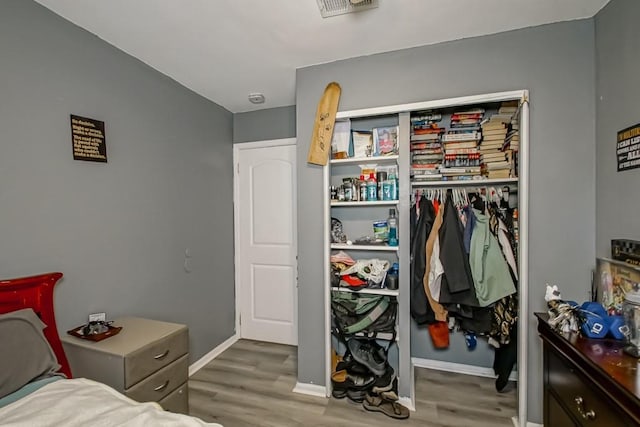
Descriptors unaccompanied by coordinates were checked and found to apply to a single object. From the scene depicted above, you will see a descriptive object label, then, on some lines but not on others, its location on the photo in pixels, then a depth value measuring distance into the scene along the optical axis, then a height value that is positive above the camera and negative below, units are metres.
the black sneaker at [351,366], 2.19 -1.26
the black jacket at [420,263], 2.20 -0.44
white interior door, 3.06 -0.35
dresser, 0.92 -0.68
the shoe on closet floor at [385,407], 1.94 -1.43
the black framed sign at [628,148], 1.35 +0.29
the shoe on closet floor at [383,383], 2.11 -1.34
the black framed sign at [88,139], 1.70 +0.46
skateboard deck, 2.15 +0.65
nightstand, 1.45 -0.83
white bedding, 0.94 -0.72
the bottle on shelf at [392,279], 2.12 -0.54
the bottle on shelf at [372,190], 2.21 +0.15
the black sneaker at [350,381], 2.12 -1.34
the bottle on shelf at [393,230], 2.17 -0.17
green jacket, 2.03 -0.45
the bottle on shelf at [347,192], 2.29 +0.14
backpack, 2.12 -0.82
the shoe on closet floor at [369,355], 2.16 -1.17
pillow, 1.15 -0.62
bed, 0.96 -0.71
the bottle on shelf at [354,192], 2.27 +0.14
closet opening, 2.05 -0.17
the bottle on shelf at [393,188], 2.14 +0.16
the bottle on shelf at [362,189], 2.23 +0.16
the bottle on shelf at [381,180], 2.20 +0.23
